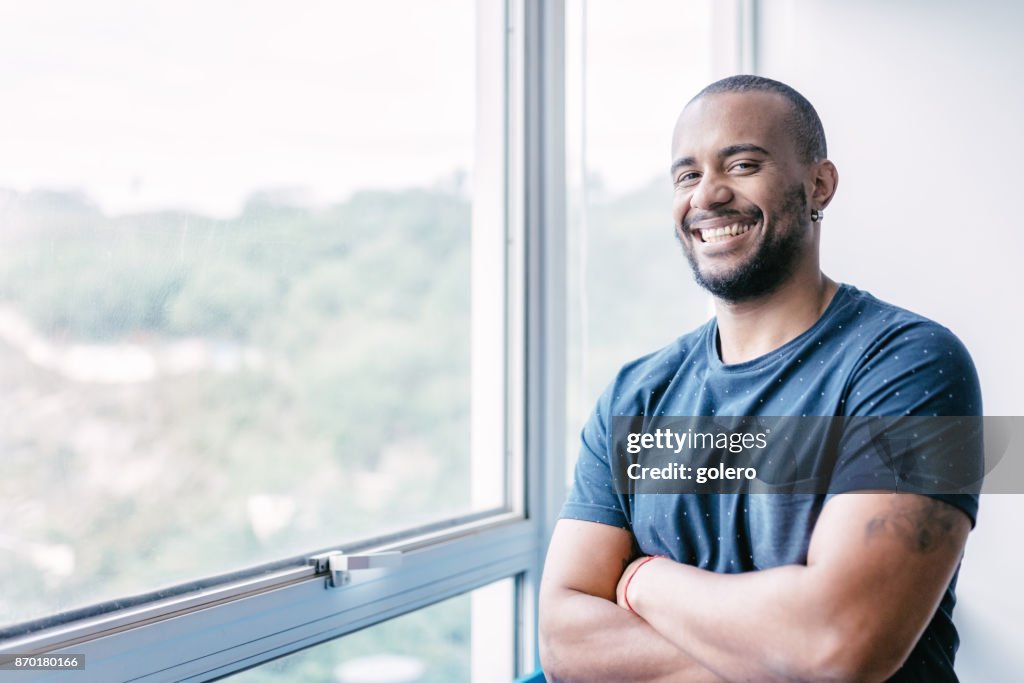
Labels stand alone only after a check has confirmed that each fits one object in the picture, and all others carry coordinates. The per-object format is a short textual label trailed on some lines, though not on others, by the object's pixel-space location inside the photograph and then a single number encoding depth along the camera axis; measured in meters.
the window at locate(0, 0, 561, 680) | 1.07
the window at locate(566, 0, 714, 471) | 1.96
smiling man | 1.03
